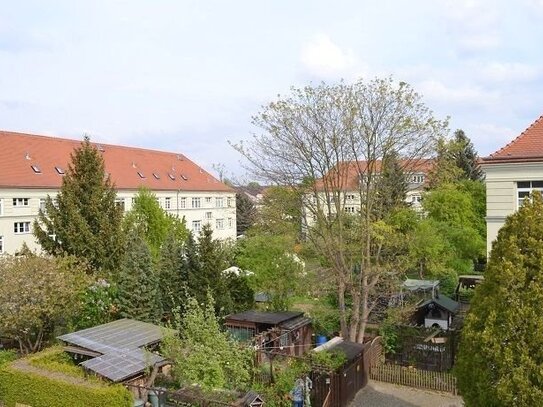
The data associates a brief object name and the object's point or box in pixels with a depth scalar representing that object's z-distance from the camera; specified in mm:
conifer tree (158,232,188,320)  25609
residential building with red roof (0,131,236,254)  39000
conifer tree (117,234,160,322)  23031
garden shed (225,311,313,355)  20016
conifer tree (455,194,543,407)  9672
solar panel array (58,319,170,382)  15343
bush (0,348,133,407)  14289
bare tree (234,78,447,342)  19641
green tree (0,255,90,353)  18719
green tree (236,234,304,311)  26219
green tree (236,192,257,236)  51956
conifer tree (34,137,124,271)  27578
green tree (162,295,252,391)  13883
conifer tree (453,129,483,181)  55531
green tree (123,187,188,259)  35247
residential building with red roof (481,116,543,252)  17469
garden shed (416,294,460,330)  23938
